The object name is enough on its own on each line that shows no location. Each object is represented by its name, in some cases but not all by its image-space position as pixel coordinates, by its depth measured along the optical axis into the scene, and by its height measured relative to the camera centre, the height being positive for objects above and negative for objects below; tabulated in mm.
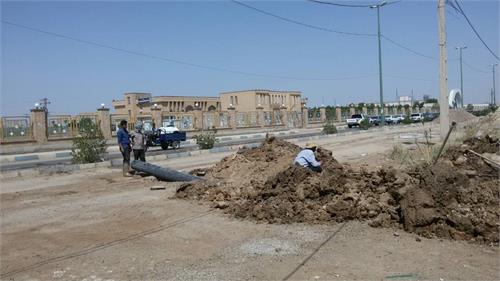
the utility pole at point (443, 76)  19688 +1526
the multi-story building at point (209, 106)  47250 +3735
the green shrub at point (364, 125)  48000 -697
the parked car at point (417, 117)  68162 -201
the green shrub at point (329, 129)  40656 -799
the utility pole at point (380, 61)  41512 +4645
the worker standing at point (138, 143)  15164 -475
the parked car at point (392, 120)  69738 -489
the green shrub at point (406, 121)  60844 -609
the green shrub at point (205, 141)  25688 -857
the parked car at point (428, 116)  75962 -191
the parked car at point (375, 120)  65962 -376
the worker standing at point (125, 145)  14688 -512
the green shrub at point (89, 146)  18734 -655
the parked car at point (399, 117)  70188 -120
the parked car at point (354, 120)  61469 -244
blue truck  28859 -698
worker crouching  10312 -829
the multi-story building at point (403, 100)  154262 +4990
